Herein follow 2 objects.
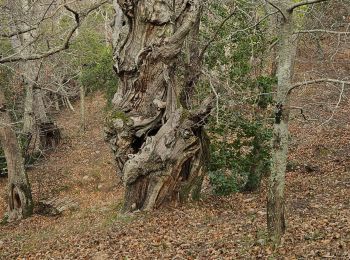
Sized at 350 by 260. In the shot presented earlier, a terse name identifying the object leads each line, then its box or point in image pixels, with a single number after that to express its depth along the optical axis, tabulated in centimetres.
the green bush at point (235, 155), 1246
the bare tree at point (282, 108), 696
